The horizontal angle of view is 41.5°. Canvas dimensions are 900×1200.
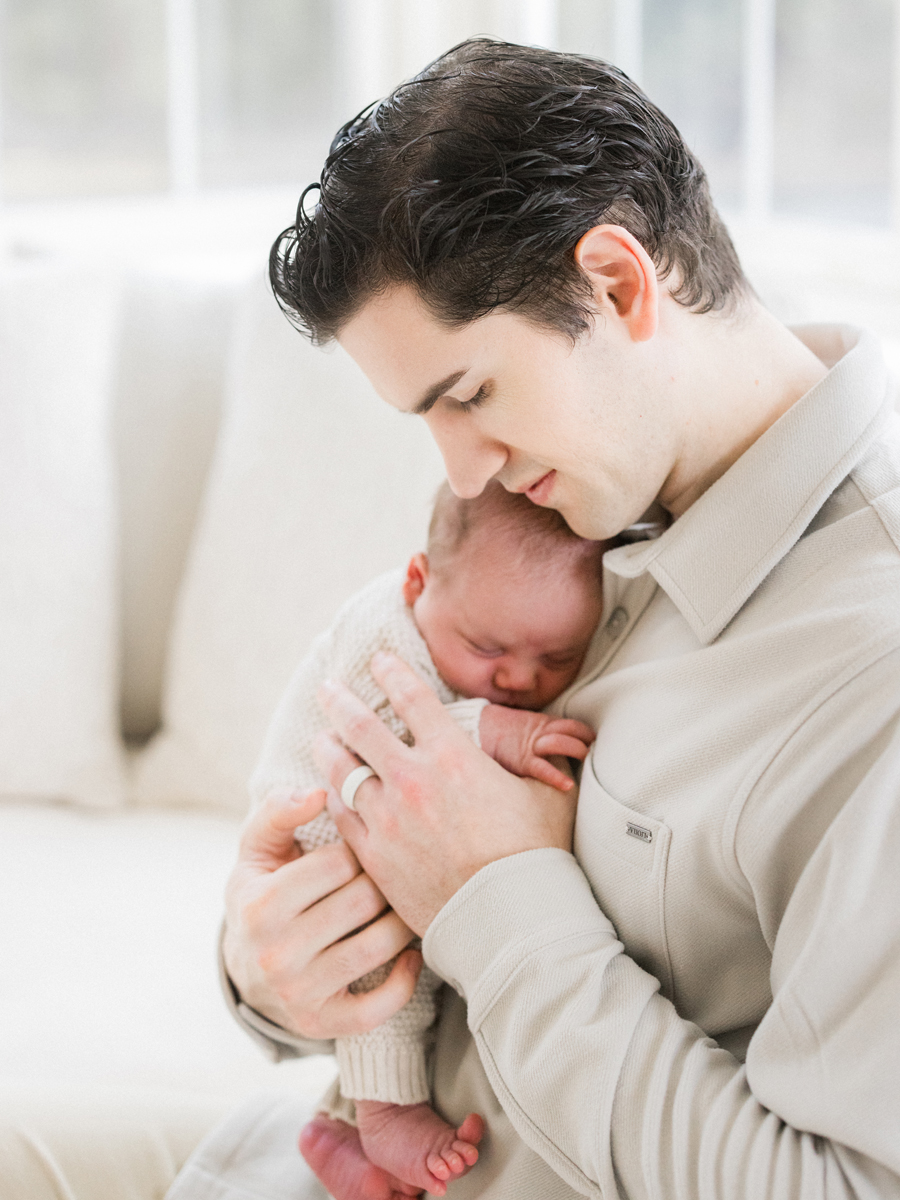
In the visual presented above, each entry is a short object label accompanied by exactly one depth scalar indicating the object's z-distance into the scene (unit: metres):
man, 0.78
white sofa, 1.69
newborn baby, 1.09
